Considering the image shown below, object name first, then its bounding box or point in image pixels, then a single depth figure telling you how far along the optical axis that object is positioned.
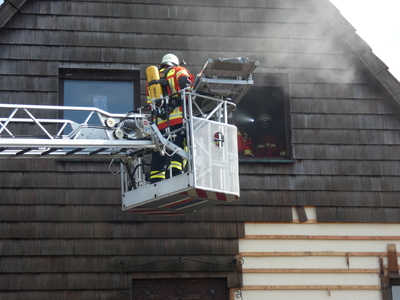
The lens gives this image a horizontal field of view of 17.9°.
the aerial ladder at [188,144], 14.22
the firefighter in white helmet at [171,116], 15.07
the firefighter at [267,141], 20.71
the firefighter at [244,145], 20.56
